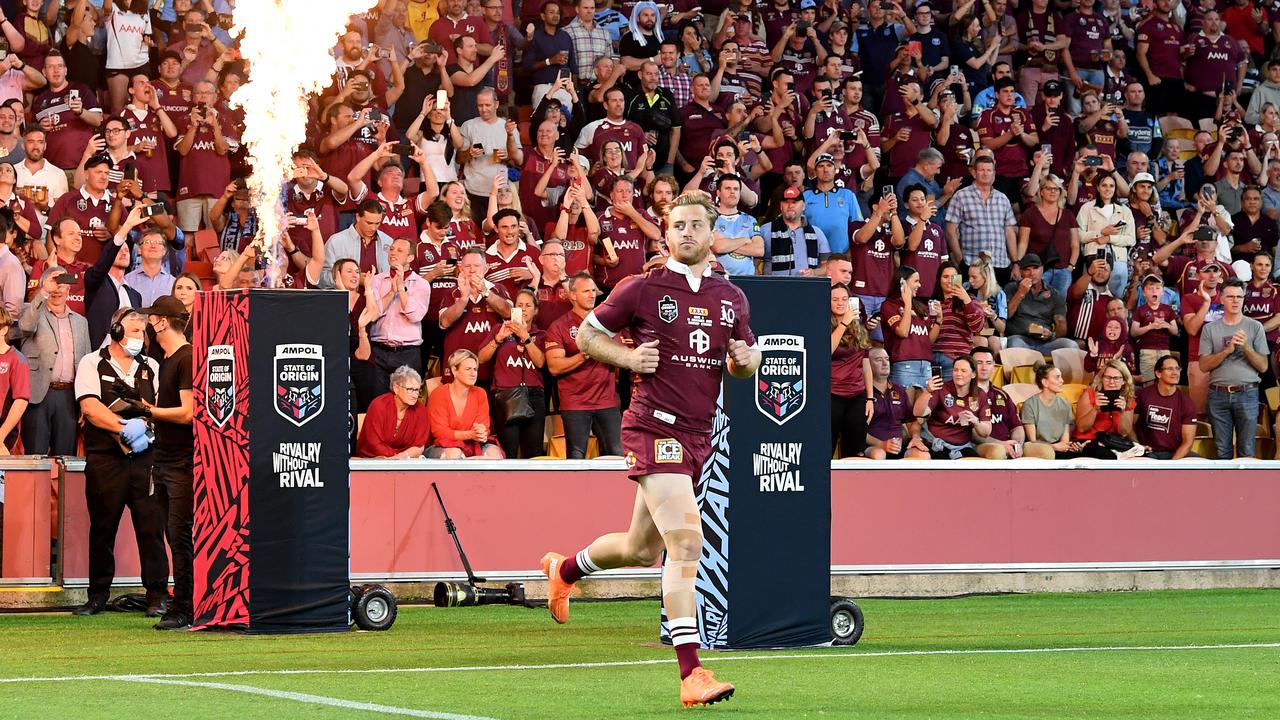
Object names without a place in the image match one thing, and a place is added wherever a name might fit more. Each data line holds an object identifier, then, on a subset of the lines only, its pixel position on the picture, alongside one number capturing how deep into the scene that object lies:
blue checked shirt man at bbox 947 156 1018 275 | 21.75
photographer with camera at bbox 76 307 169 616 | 13.42
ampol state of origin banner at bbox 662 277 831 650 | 10.90
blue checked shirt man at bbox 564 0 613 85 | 21.62
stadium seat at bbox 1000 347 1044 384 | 20.11
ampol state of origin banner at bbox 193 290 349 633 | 11.69
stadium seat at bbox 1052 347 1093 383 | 20.27
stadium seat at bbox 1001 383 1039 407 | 19.50
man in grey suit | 15.25
